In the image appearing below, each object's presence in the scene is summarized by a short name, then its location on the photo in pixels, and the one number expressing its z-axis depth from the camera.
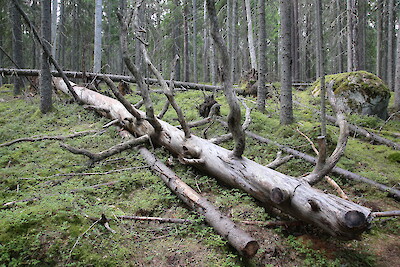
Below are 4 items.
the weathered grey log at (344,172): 4.26
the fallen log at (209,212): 2.81
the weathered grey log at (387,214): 3.26
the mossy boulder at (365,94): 9.34
